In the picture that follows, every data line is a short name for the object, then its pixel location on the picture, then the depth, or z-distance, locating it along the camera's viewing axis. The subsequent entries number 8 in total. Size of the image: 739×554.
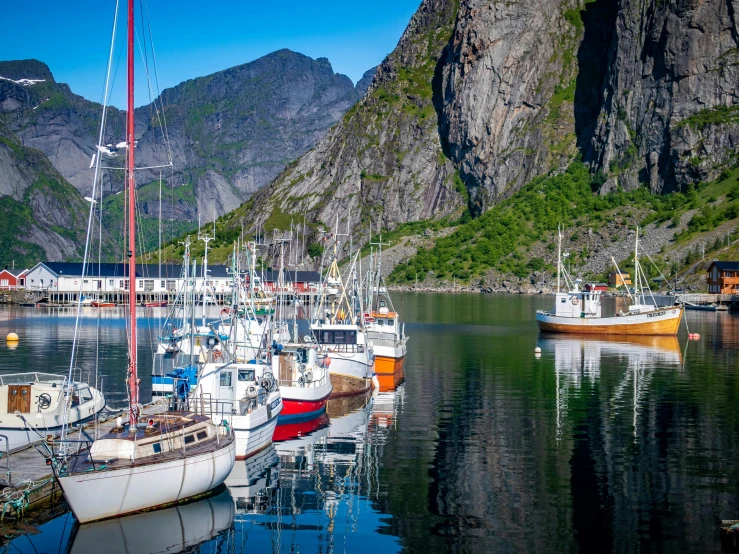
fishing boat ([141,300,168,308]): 192.52
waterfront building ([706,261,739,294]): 190.38
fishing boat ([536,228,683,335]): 119.31
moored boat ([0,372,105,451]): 44.00
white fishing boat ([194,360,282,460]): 42.50
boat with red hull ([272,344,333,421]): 52.16
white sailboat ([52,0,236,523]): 32.50
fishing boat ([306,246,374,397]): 65.12
